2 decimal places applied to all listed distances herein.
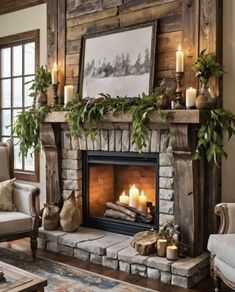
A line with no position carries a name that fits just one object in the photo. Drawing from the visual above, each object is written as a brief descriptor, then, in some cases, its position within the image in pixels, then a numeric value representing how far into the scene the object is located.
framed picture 3.66
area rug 2.98
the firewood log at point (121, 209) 3.97
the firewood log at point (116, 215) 3.99
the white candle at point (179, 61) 3.34
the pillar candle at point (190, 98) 3.27
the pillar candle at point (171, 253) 3.22
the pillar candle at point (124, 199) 4.24
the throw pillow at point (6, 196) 3.81
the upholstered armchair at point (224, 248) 2.61
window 4.94
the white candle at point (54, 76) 4.23
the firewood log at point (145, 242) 3.35
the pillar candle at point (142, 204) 4.07
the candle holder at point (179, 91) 3.35
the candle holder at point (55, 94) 4.25
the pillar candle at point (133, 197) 4.12
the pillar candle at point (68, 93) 4.05
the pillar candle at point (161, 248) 3.31
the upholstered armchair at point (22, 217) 3.53
